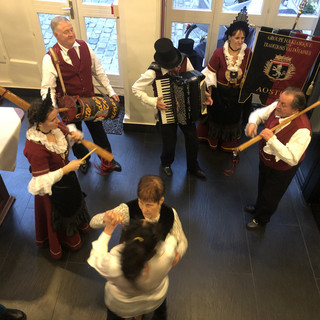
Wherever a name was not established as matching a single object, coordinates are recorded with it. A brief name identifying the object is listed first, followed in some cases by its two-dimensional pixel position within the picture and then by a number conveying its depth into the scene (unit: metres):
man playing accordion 2.56
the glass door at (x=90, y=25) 3.69
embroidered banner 2.73
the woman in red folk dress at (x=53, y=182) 1.90
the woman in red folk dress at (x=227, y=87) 2.84
